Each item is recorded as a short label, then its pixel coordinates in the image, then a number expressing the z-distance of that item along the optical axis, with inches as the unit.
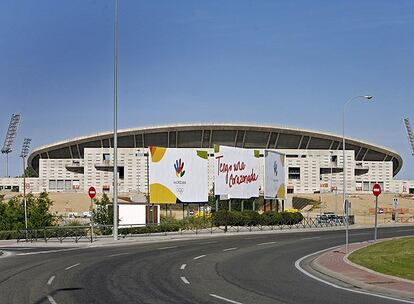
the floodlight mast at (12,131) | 6141.7
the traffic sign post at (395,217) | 3414.4
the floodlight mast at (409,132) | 7433.6
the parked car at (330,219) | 3004.2
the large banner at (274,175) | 2915.8
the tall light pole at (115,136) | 1678.9
